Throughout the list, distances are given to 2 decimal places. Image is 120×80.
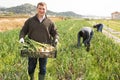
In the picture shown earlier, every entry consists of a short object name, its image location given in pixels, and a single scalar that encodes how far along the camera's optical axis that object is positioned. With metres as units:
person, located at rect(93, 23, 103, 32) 8.42
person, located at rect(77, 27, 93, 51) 3.99
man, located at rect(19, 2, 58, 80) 2.11
